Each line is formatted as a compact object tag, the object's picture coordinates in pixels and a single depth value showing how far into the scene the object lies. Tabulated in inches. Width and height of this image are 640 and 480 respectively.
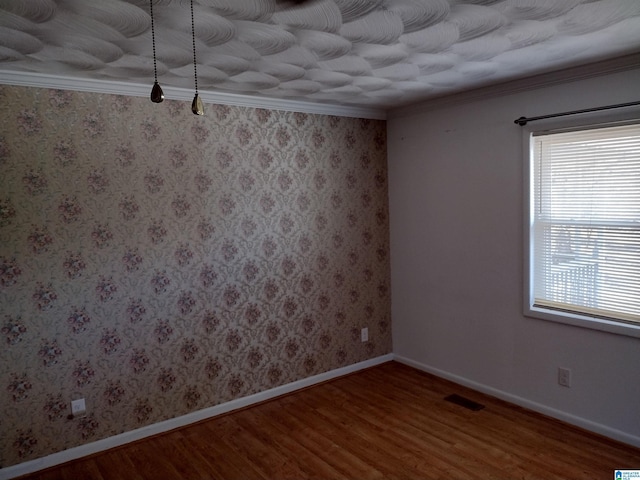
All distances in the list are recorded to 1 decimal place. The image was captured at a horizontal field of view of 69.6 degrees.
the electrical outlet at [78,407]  114.4
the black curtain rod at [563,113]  109.1
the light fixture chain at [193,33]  76.4
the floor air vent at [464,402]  137.7
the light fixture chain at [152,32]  70.1
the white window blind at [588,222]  112.8
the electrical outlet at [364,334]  171.5
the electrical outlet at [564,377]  125.7
